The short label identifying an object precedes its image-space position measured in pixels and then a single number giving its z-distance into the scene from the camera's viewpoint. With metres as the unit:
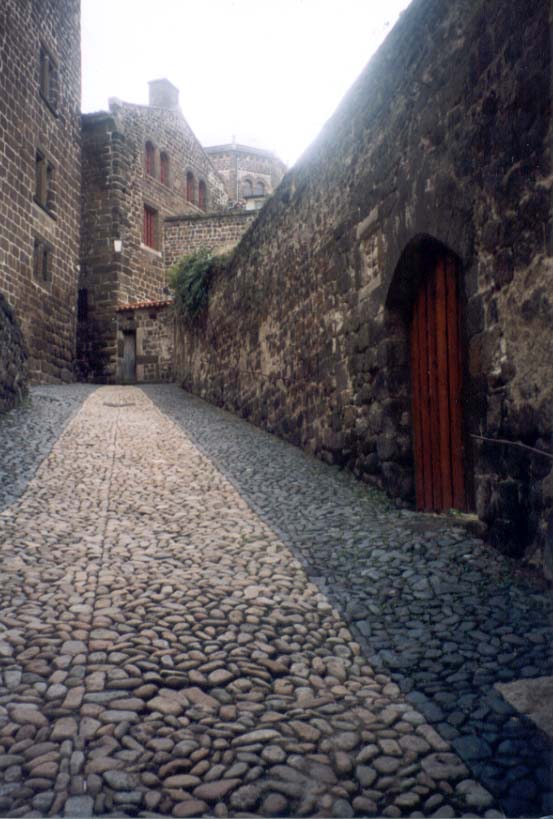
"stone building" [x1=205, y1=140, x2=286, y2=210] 38.09
